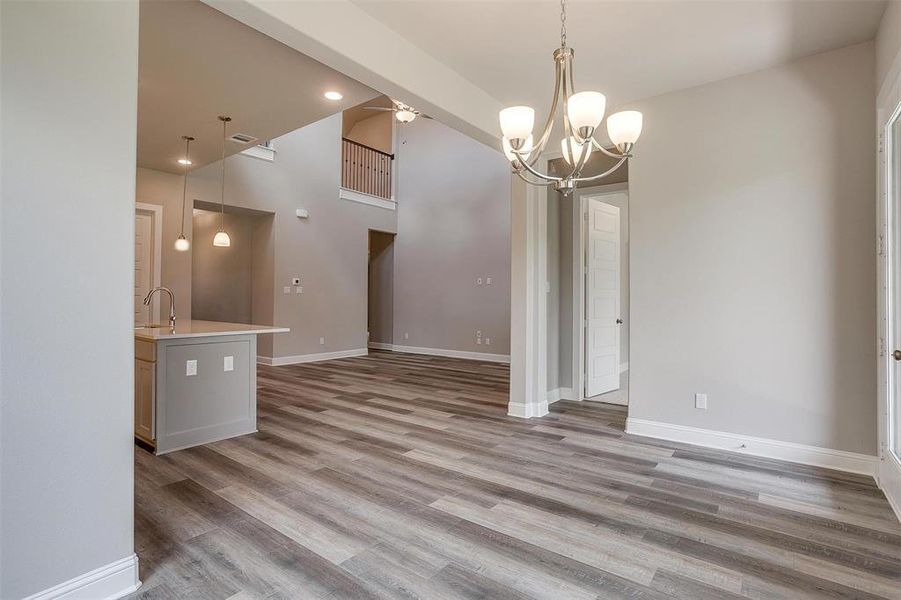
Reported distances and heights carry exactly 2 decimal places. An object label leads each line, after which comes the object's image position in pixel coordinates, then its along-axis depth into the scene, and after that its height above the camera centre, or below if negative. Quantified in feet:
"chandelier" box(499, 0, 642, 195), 7.04 +2.80
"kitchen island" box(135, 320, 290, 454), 11.39 -2.22
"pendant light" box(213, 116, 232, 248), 19.02 +2.48
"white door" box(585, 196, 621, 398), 17.58 +0.10
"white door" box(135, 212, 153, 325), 20.58 +1.69
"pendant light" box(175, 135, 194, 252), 19.04 +2.41
